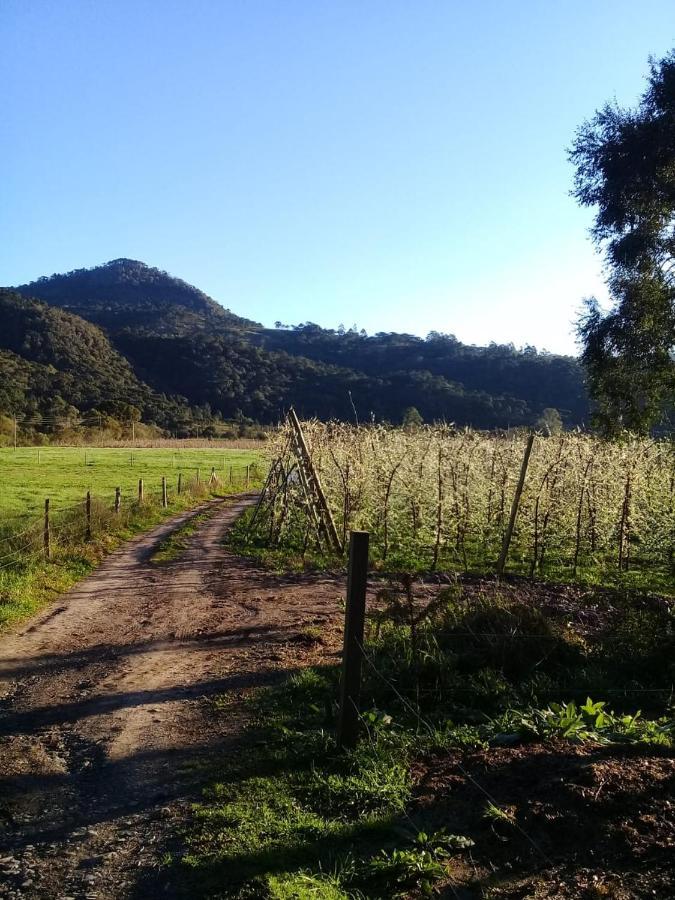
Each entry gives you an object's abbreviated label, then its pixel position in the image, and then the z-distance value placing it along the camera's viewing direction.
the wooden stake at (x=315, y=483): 15.33
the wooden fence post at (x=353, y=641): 4.52
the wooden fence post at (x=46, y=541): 12.38
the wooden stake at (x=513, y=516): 11.62
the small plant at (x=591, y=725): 4.27
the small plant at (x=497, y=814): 3.38
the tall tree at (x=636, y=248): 12.78
